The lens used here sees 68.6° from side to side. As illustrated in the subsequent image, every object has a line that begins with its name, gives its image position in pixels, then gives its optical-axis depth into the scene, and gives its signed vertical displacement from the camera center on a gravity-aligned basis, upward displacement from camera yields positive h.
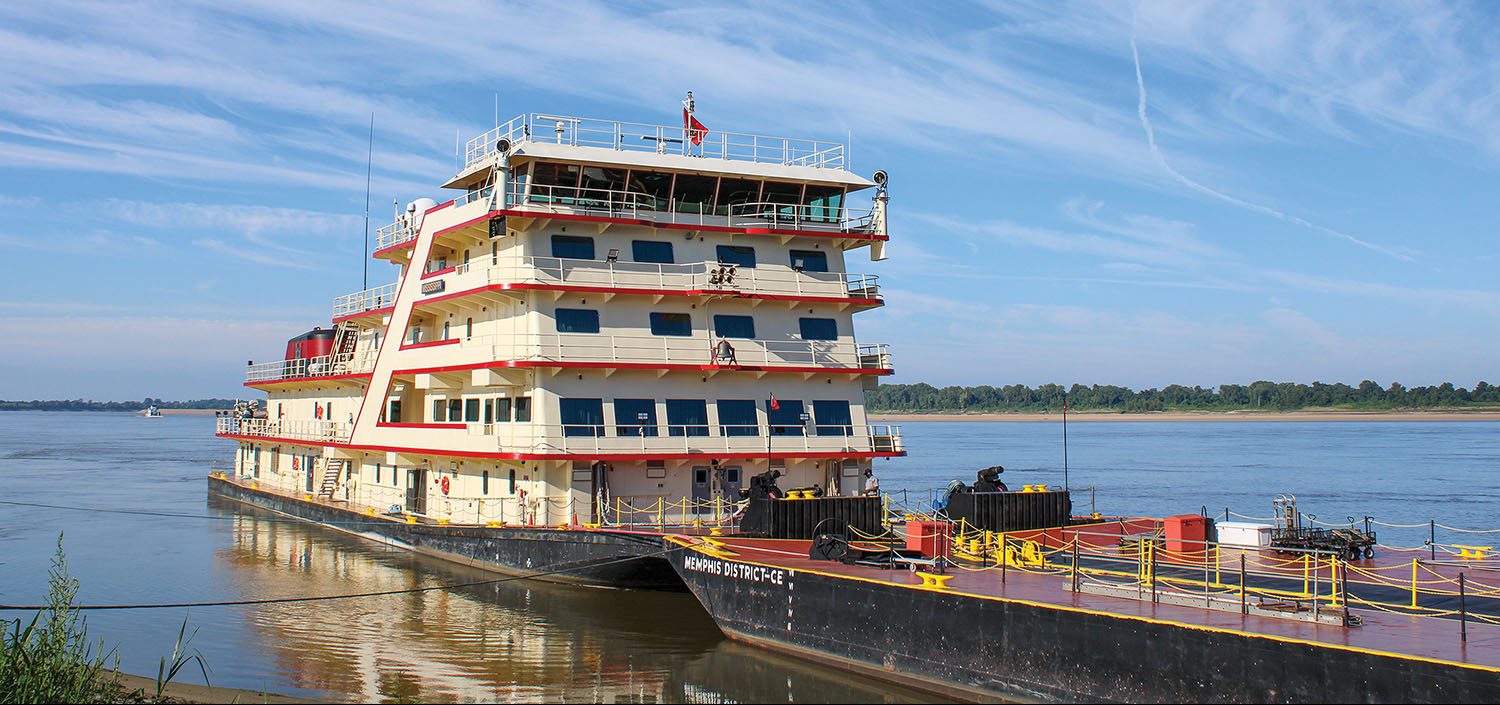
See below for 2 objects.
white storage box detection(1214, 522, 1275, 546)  23.31 -2.73
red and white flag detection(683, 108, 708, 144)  30.58 +7.54
